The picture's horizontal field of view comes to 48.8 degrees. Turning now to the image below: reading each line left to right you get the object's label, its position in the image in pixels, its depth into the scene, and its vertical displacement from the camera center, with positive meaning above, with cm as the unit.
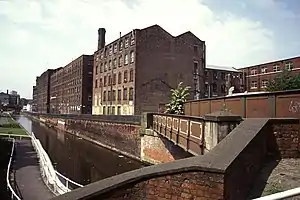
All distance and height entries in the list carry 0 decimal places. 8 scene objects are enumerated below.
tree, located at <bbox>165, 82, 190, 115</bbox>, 2505 +81
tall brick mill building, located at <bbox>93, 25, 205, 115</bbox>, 4516 +643
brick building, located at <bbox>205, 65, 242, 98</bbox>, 6050 +602
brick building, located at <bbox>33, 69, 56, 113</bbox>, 12879 +818
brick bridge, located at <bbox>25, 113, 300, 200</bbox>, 524 -100
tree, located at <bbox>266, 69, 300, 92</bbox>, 3256 +321
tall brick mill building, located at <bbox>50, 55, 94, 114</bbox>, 7338 +611
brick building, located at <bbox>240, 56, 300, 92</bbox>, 5516 +769
